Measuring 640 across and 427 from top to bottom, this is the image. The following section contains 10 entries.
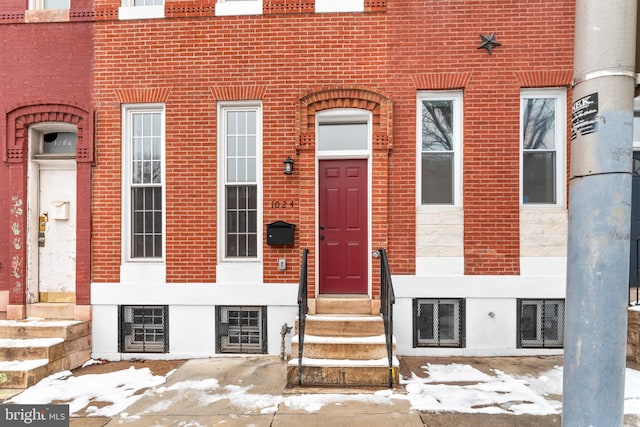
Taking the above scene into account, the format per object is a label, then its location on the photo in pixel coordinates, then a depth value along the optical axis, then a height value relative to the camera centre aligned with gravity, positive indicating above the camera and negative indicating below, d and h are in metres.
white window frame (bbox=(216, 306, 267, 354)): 5.58 -1.89
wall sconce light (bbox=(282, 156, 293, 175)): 5.50 +0.71
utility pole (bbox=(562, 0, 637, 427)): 1.98 -0.01
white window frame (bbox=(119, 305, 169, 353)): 5.65 -1.92
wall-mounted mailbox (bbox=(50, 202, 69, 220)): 5.85 +0.00
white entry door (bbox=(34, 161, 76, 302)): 5.91 -0.42
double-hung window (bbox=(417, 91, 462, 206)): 5.63 +1.06
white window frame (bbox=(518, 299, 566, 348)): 5.42 -1.79
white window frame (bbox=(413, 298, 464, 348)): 5.46 -1.74
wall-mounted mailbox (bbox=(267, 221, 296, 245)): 5.52 -0.36
